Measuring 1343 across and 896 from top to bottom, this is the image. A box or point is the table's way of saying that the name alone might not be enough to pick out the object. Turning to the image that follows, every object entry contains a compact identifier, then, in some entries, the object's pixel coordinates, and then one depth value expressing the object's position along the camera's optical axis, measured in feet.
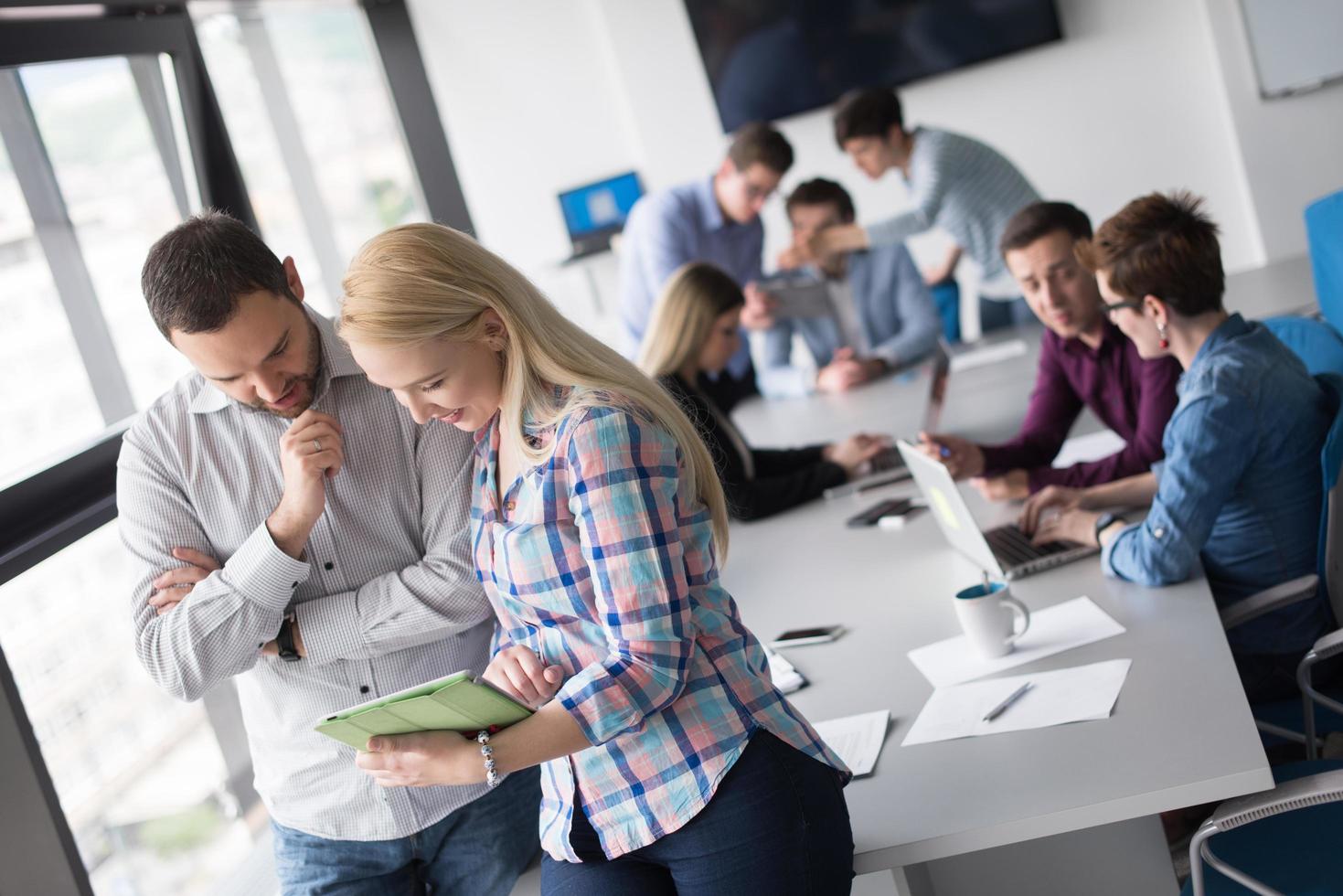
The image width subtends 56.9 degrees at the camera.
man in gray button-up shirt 5.47
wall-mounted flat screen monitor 19.97
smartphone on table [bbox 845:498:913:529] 9.46
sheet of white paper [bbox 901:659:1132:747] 5.71
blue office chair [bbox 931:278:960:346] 17.98
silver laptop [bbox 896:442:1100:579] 7.48
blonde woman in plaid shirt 4.50
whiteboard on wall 18.15
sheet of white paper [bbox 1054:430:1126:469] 10.04
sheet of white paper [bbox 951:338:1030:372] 13.62
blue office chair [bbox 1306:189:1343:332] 9.95
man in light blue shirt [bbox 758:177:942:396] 14.52
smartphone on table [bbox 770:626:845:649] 7.39
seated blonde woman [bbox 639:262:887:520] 10.33
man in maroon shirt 9.52
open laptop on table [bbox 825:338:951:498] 10.44
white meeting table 4.99
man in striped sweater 14.12
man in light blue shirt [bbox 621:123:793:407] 13.93
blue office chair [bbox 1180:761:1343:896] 4.89
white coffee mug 6.43
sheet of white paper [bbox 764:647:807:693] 6.90
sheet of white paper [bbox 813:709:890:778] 5.79
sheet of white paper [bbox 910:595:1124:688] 6.43
